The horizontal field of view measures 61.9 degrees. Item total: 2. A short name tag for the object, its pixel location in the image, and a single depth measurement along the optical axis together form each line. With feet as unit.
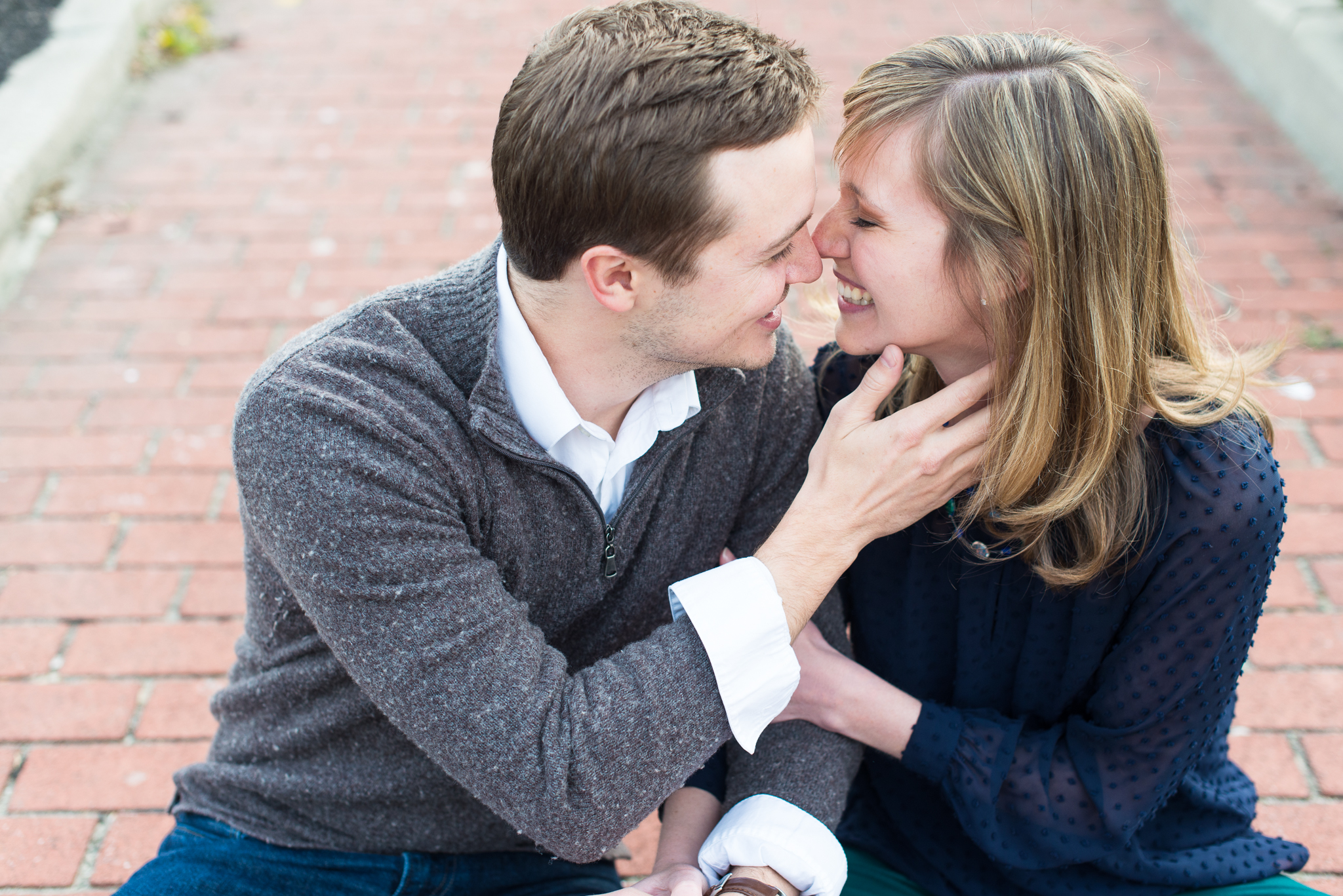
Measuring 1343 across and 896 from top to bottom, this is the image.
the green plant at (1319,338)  12.72
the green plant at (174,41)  19.03
